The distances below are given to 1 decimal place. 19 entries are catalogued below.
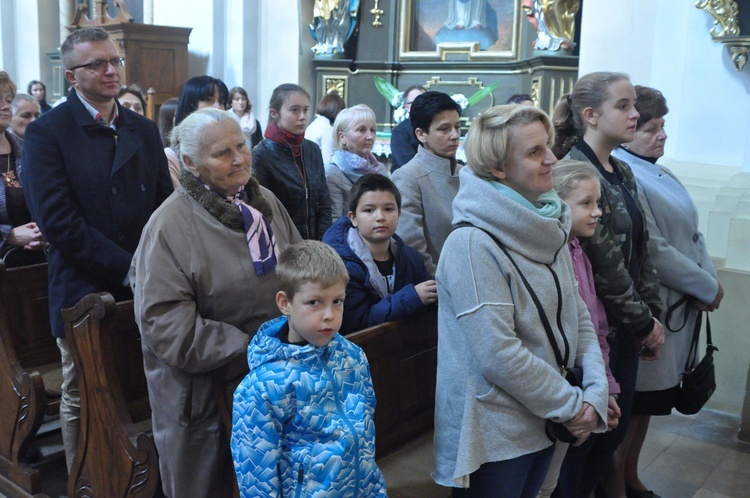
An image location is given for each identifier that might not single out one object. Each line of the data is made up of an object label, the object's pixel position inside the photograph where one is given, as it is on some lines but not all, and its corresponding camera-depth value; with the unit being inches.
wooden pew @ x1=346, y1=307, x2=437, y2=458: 97.0
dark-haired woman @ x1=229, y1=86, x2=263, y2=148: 303.9
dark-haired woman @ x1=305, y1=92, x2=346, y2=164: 236.4
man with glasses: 106.1
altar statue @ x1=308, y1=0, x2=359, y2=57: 361.4
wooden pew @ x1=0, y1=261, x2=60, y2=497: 116.7
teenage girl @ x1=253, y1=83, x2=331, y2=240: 142.3
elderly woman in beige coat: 83.8
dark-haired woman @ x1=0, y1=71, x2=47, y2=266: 129.9
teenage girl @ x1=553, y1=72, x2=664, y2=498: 99.0
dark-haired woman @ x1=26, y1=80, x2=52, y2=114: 356.3
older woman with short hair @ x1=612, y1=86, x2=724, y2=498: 119.1
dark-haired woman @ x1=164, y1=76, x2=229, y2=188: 156.5
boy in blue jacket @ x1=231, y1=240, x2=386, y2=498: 70.0
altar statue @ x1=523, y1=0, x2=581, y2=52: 291.3
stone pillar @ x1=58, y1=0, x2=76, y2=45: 492.7
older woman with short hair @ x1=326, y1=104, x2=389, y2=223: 158.2
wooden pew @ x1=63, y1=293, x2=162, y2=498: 93.8
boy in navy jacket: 99.2
